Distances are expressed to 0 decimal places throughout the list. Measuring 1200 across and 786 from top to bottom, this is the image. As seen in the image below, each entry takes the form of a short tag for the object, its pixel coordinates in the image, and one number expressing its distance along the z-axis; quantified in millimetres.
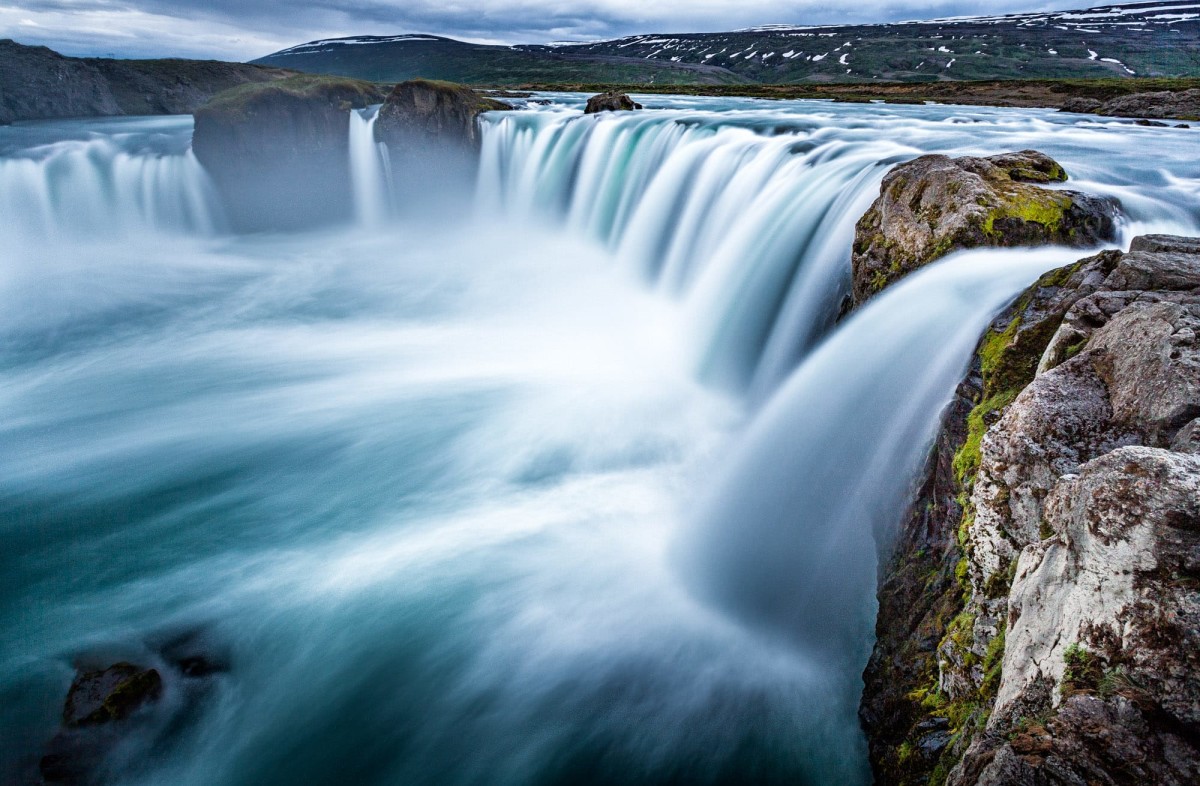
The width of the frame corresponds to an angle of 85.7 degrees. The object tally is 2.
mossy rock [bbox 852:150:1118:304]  6402
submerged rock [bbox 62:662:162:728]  5242
